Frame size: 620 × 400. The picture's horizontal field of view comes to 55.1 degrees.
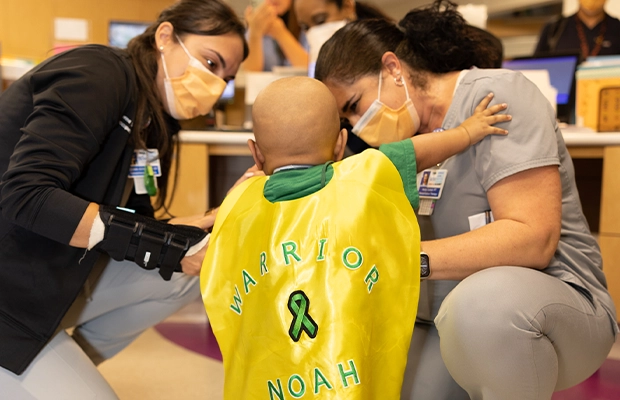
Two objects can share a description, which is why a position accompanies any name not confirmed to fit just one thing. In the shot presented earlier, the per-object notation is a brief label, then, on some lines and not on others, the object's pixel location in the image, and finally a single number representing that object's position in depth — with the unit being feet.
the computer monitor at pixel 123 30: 12.69
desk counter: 7.17
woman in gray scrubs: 3.57
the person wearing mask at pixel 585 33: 12.20
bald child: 3.34
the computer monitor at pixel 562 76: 9.05
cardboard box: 7.86
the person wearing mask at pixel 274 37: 9.73
